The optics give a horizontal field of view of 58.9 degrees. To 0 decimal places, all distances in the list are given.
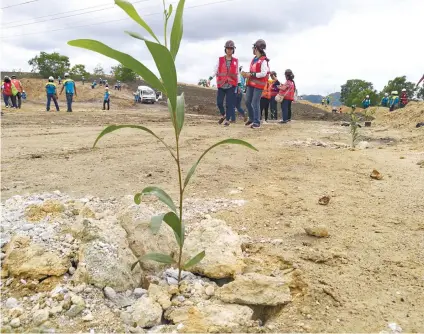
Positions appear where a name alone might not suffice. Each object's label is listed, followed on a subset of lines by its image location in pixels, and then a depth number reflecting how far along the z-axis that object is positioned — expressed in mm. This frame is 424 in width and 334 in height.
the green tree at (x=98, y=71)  60219
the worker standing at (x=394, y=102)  20702
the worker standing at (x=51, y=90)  13781
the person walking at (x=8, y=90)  14940
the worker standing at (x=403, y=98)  21442
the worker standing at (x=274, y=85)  11352
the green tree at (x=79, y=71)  49562
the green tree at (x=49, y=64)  45219
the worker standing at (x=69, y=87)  14342
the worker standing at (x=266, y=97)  10676
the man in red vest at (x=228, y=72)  7562
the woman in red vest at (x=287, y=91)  9930
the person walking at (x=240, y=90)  10053
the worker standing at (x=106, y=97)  18766
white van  28344
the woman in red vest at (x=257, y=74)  7191
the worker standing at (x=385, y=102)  28130
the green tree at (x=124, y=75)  45125
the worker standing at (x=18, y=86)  15258
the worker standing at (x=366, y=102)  21688
